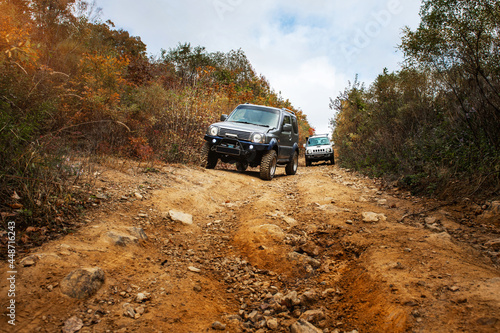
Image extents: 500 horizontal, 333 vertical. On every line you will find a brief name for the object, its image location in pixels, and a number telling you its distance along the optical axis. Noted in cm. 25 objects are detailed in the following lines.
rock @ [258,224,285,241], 380
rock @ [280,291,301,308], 259
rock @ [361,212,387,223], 437
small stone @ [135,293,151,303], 240
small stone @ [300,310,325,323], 239
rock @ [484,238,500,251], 340
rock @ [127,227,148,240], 340
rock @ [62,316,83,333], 199
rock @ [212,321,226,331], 223
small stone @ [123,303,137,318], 222
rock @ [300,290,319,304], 263
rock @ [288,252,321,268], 328
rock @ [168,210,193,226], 421
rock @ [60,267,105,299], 229
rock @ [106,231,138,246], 309
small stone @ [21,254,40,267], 242
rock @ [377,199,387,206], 571
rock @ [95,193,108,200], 405
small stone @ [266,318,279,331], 235
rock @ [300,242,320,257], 351
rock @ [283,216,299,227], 438
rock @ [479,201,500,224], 416
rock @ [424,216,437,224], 443
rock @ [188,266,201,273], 306
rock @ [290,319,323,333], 223
